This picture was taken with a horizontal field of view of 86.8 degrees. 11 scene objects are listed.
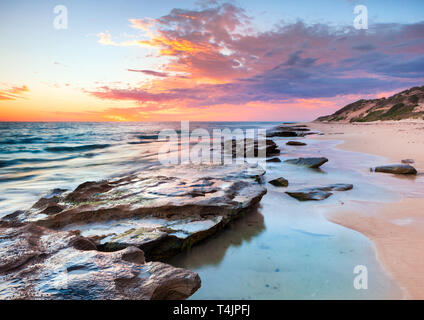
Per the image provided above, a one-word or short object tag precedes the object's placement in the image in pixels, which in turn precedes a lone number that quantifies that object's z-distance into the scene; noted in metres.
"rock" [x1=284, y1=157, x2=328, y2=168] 6.98
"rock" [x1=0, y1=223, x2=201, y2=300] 1.65
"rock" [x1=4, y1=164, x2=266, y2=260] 2.56
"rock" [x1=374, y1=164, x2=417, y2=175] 5.71
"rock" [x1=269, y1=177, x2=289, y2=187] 5.21
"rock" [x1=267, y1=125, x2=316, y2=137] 22.44
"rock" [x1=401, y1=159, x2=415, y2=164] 7.10
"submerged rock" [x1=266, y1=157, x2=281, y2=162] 8.34
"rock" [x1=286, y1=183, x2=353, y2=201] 4.23
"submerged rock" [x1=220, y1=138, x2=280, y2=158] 9.95
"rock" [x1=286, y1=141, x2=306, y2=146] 13.83
